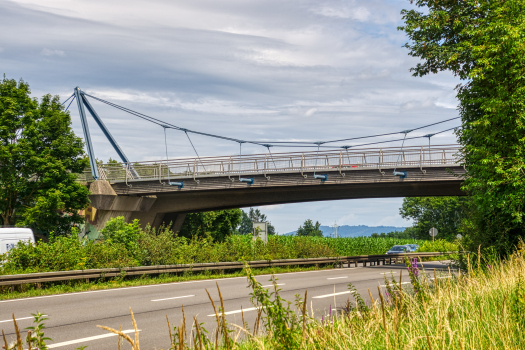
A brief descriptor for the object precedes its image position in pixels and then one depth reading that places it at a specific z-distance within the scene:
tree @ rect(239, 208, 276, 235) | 183.38
